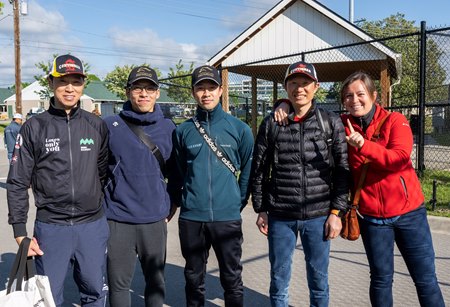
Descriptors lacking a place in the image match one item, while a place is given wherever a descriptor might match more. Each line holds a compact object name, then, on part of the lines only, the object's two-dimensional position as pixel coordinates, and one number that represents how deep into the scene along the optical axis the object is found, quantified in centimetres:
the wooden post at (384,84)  1129
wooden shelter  1348
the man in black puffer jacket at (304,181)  297
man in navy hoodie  309
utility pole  2588
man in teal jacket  316
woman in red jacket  286
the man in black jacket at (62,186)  276
